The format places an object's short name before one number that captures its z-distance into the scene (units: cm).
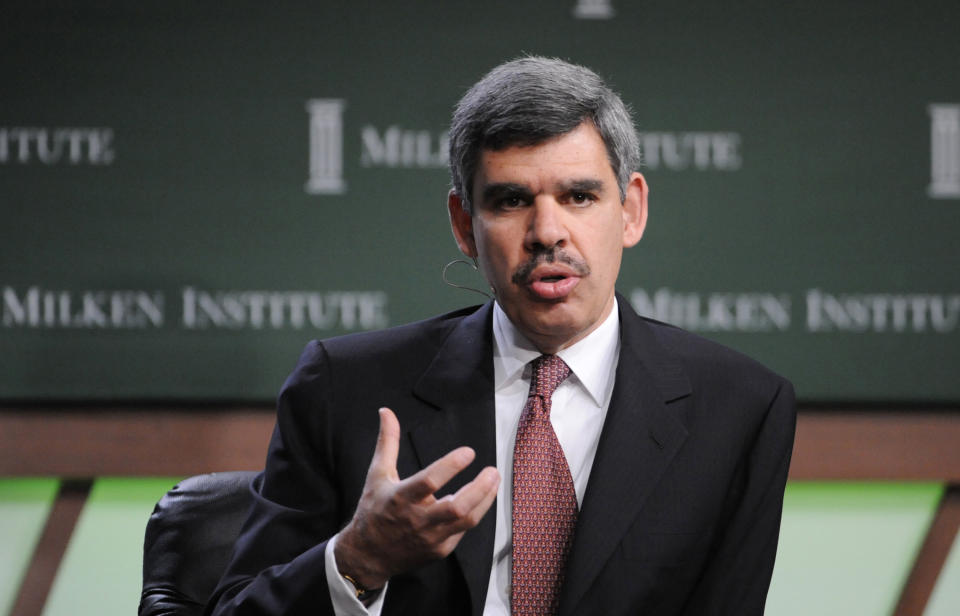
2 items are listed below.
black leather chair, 587
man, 555
